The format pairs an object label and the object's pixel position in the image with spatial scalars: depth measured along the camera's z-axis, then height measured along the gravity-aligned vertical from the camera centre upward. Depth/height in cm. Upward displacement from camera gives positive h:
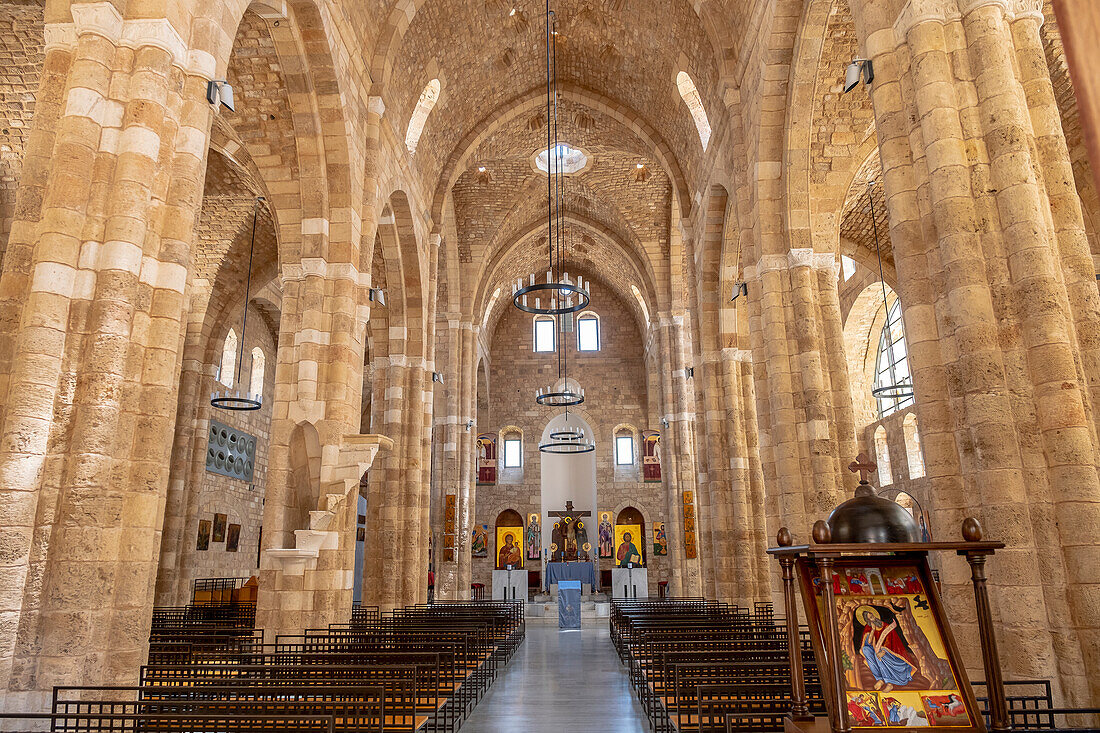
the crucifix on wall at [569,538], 2872 +43
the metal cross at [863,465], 404 +44
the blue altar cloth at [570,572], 2577 -84
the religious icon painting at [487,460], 2964 +384
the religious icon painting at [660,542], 2862 +18
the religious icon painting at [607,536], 2900 +50
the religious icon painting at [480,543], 2902 +34
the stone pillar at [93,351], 494 +160
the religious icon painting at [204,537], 1902 +57
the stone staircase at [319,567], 922 -15
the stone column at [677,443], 2114 +327
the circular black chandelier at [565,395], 1858 +415
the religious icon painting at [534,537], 2938 +51
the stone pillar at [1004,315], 465 +162
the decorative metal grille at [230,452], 1992 +313
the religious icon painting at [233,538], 2096 +59
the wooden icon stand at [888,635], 324 -46
